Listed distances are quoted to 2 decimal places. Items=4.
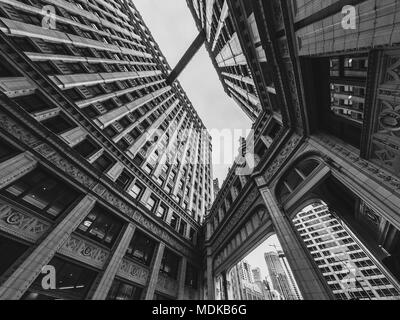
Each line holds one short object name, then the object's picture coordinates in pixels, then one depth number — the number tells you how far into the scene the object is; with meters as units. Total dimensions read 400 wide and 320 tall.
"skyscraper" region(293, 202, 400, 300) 54.50
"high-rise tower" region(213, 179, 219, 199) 47.76
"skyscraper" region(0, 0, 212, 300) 8.93
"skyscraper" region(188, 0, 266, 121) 19.31
